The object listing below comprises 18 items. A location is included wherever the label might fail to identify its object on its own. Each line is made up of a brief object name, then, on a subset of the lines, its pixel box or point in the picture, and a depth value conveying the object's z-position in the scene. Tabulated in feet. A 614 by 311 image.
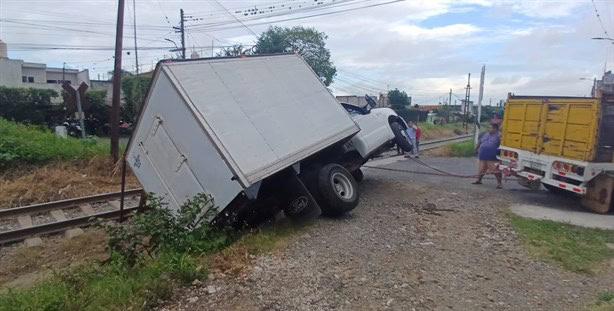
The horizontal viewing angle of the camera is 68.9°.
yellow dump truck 26.43
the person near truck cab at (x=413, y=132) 56.96
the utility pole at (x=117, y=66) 44.68
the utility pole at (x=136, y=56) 130.60
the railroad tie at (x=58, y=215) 29.14
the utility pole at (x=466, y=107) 152.99
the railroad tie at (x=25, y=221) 27.53
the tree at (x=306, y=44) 140.56
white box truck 18.67
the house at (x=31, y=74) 136.36
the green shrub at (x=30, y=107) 74.48
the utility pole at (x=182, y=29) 117.89
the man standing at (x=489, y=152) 35.35
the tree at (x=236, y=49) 122.09
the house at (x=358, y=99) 147.98
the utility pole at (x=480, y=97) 54.33
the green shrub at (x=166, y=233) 16.15
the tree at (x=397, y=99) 163.43
